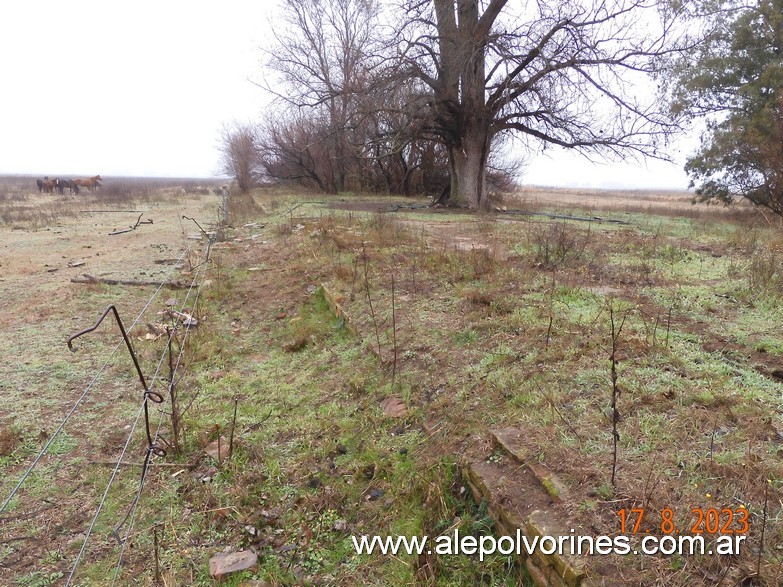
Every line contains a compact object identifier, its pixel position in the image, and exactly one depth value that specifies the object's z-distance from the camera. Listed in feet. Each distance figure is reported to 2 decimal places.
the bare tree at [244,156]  109.19
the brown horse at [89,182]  131.03
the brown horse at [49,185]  127.60
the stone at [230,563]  7.85
